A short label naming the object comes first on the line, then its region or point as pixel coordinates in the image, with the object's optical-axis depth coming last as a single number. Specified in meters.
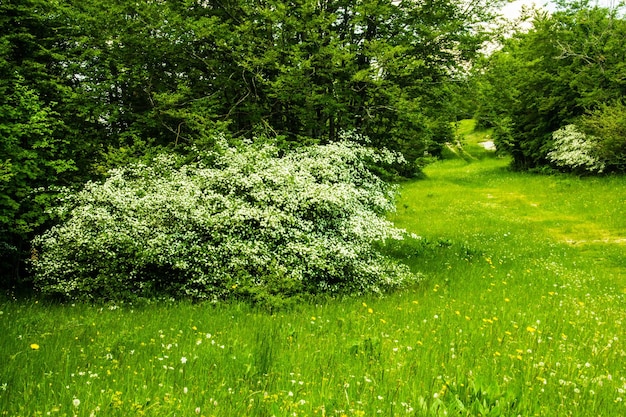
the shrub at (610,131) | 24.75
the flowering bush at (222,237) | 9.07
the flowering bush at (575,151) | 28.92
